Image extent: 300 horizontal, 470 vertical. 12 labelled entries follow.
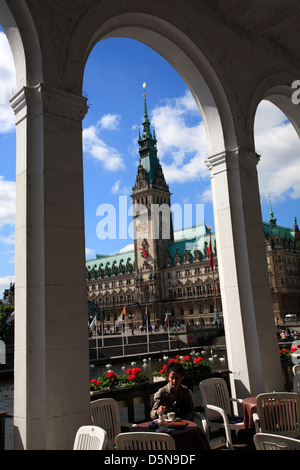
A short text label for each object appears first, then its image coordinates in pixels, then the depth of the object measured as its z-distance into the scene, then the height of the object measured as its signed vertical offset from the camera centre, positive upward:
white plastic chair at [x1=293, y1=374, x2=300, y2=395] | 5.21 -1.00
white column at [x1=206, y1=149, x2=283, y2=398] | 6.16 +0.55
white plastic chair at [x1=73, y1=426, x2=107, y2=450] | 2.64 -0.82
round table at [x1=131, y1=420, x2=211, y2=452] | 3.37 -1.06
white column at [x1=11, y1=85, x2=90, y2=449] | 3.87 +0.51
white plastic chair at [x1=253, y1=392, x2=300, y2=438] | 4.12 -1.10
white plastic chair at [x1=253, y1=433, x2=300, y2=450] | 2.35 -0.81
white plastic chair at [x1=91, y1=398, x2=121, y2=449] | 4.18 -1.01
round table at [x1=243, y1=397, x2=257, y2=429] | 4.73 -1.23
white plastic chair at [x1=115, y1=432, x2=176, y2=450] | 2.59 -0.81
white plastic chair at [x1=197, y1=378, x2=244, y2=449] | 4.48 -1.15
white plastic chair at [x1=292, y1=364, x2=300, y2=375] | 6.10 -0.94
